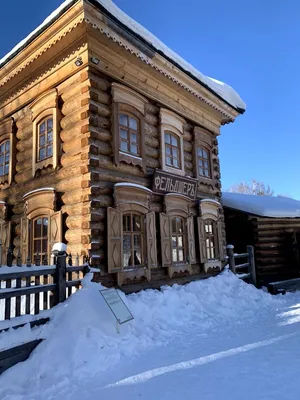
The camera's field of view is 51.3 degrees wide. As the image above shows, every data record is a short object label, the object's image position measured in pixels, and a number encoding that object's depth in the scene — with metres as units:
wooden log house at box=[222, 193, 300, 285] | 14.06
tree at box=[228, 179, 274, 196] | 48.65
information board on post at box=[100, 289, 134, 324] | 5.39
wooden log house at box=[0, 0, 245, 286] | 7.29
